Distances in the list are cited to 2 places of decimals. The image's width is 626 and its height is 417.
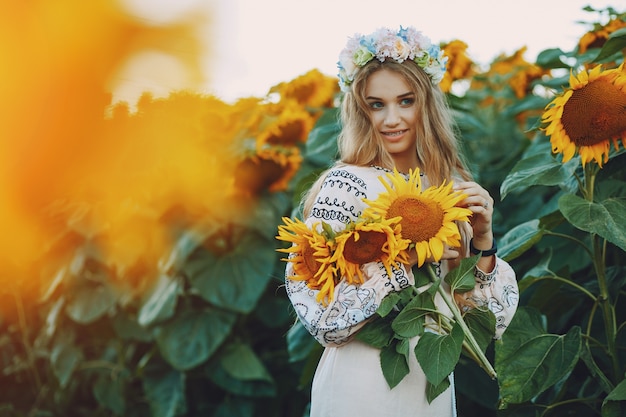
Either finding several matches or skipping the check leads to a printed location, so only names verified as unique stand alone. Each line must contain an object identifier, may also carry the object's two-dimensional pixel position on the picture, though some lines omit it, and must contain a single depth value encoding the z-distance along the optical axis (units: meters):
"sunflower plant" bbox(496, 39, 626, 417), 2.17
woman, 2.06
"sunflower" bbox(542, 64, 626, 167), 2.15
